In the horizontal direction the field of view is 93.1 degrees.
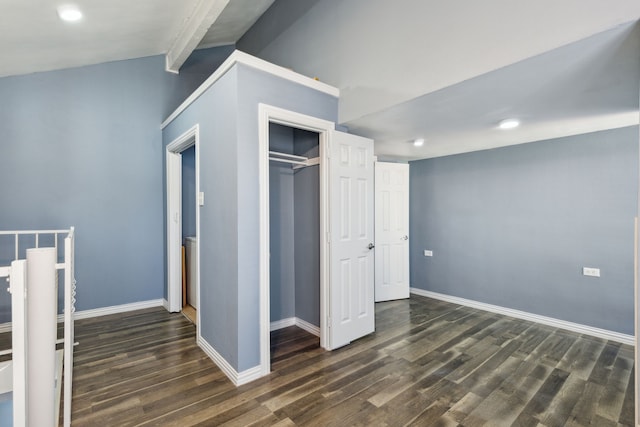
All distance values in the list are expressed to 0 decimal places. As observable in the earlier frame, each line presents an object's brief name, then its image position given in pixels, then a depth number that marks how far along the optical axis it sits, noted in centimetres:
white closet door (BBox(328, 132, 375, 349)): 293
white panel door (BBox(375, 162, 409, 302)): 461
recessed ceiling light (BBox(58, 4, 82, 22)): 246
